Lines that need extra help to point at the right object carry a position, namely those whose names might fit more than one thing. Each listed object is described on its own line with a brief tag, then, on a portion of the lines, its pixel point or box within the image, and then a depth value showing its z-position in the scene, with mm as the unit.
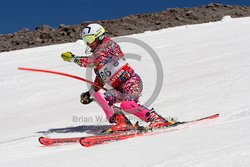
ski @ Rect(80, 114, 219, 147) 10972
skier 13023
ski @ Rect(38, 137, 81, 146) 11906
